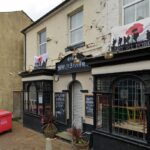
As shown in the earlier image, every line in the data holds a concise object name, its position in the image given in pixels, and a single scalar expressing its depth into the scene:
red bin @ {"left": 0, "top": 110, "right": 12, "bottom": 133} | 7.94
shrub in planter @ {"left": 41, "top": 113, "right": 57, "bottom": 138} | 7.16
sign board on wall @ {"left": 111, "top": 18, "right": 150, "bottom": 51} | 4.76
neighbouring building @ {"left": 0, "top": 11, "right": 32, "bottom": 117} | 10.47
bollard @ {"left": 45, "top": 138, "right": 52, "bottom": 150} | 3.52
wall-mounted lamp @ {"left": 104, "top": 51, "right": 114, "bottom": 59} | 4.76
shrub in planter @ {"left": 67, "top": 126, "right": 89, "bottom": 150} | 5.53
